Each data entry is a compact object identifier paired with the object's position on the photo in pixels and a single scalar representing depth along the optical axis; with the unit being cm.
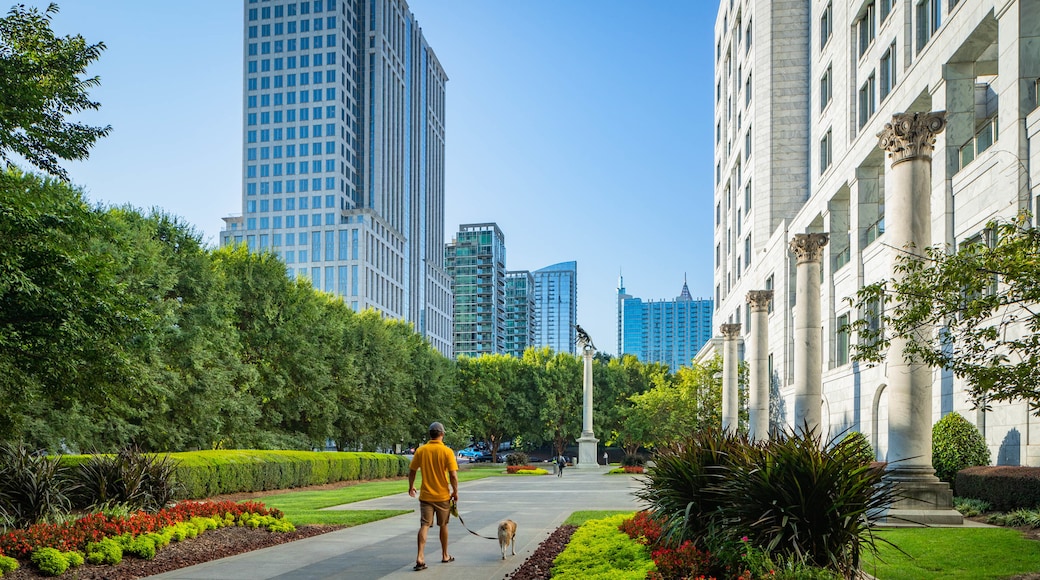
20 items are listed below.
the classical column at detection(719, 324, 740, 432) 4678
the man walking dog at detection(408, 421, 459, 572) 1251
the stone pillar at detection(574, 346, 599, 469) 6412
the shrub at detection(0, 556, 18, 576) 1077
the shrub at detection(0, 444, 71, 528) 1468
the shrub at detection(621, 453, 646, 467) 6169
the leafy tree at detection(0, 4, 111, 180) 1762
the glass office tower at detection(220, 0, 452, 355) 13725
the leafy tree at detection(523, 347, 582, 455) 8938
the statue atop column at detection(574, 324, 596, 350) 6500
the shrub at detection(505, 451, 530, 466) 6212
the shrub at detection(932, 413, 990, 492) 2181
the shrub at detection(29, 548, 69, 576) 1101
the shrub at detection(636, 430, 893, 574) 923
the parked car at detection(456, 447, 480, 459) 11240
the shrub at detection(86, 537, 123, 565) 1183
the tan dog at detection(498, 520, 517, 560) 1294
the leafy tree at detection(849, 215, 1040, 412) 1067
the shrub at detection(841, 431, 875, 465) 965
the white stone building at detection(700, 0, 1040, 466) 2170
